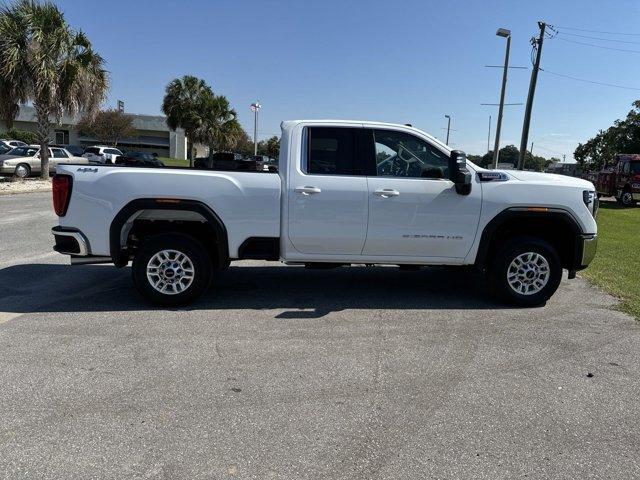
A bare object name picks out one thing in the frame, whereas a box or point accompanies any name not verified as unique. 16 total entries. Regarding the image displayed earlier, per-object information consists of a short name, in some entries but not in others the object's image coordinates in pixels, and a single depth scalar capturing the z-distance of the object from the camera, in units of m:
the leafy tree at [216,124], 43.88
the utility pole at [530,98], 23.00
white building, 75.50
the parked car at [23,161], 24.72
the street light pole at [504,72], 23.13
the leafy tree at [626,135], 51.66
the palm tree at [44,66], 19.70
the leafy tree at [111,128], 65.62
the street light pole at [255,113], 50.97
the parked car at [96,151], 34.50
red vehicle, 24.92
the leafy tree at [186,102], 43.34
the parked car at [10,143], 39.62
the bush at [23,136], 65.62
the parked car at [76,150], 40.72
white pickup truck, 5.55
